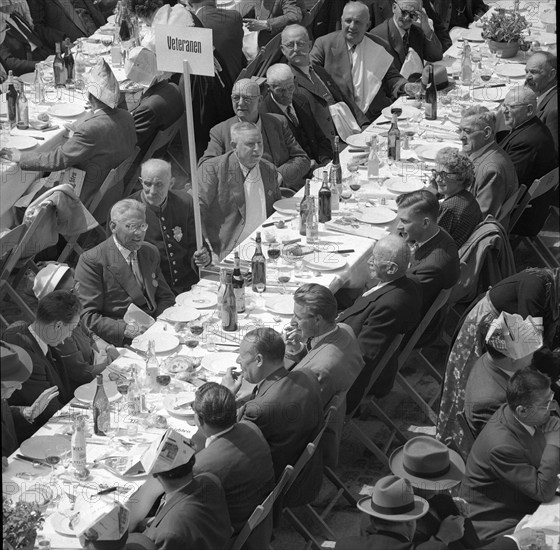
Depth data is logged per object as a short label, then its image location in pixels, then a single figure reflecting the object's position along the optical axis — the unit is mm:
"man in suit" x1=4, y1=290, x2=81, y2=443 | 7270
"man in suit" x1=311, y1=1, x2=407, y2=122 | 11844
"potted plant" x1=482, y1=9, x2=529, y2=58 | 12555
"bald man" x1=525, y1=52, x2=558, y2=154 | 11167
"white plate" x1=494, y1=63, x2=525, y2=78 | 12078
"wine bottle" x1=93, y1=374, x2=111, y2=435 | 6812
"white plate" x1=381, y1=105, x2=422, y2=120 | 11125
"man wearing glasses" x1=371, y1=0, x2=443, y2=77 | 12328
